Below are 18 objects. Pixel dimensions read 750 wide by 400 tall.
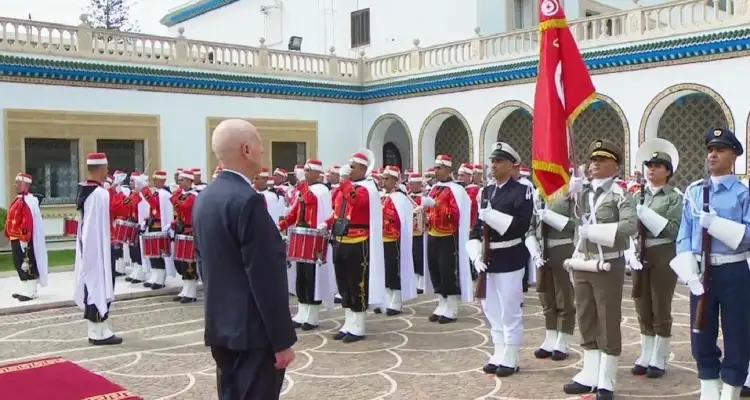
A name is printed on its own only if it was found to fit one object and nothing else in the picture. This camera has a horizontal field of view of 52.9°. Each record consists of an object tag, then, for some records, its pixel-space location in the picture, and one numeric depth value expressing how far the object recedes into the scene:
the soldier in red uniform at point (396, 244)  8.73
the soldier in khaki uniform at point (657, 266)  5.85
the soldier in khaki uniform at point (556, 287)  6.44
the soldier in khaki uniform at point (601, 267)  5.11
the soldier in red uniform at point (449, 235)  8.51
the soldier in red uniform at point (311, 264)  7.97
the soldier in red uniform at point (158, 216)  10.53
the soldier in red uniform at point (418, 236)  9.52
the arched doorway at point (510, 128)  17.52
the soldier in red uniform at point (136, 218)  11.18
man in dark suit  3.25
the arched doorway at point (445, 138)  18.92
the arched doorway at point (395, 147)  21.30
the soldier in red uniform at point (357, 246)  7.41
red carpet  3.55
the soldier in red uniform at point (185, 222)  9.50
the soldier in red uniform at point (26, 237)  9.69
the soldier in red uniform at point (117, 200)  10.77
